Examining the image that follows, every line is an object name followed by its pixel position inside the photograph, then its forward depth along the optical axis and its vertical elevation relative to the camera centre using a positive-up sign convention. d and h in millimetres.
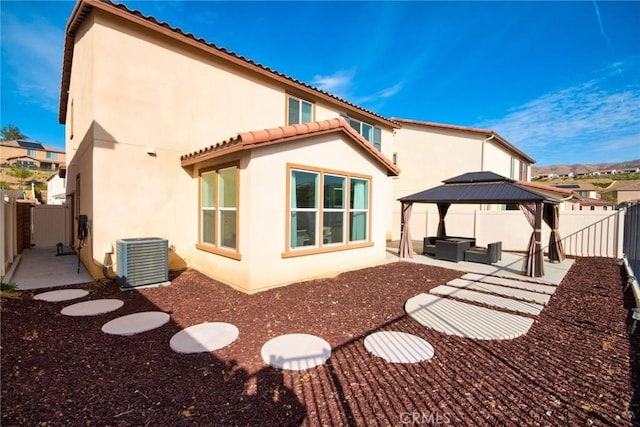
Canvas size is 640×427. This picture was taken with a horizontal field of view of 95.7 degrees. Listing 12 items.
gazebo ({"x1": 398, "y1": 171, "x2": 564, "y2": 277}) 8062 +290
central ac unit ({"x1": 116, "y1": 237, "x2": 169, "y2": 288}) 6273 -1268
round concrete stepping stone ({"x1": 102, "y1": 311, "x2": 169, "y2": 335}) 4180 -1819
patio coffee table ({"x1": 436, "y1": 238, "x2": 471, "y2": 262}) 10258 -1444
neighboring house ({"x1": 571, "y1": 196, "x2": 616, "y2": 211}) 31680 +633
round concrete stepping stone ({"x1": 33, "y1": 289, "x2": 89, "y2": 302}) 5539 -1826
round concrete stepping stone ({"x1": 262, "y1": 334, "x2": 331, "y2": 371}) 3335 -1805
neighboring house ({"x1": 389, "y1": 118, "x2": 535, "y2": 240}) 16516 +3229
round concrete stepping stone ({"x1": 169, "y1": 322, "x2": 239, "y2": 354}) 3692 -1819
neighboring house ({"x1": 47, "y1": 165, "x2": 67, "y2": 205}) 32000 +2015
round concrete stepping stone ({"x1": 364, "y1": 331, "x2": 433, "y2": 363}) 3551 -1827
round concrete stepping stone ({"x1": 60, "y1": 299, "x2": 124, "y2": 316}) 4848 -1825
